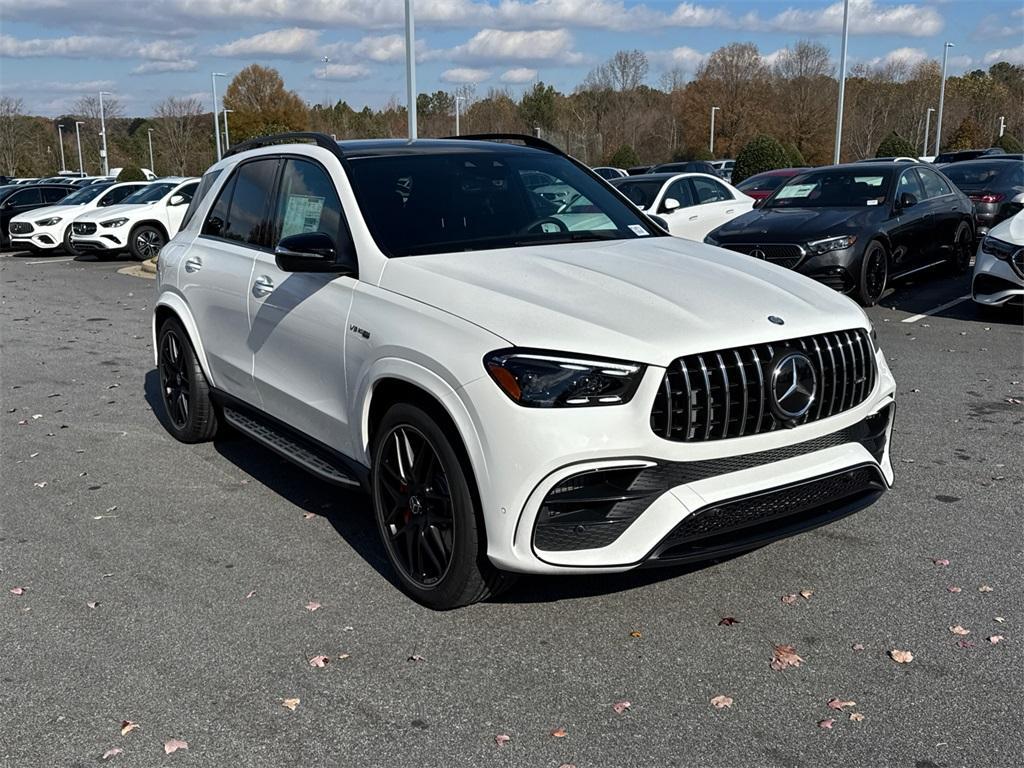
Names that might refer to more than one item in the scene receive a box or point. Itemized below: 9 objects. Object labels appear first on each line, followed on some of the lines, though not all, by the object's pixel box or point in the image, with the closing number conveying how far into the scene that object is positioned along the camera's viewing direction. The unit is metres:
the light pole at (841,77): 33.66
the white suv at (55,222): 22.95
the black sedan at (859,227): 10.95
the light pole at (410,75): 17.44
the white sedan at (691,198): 14.90
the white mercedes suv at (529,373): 3.50
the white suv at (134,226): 20.42
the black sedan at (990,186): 15.37
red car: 19.75
